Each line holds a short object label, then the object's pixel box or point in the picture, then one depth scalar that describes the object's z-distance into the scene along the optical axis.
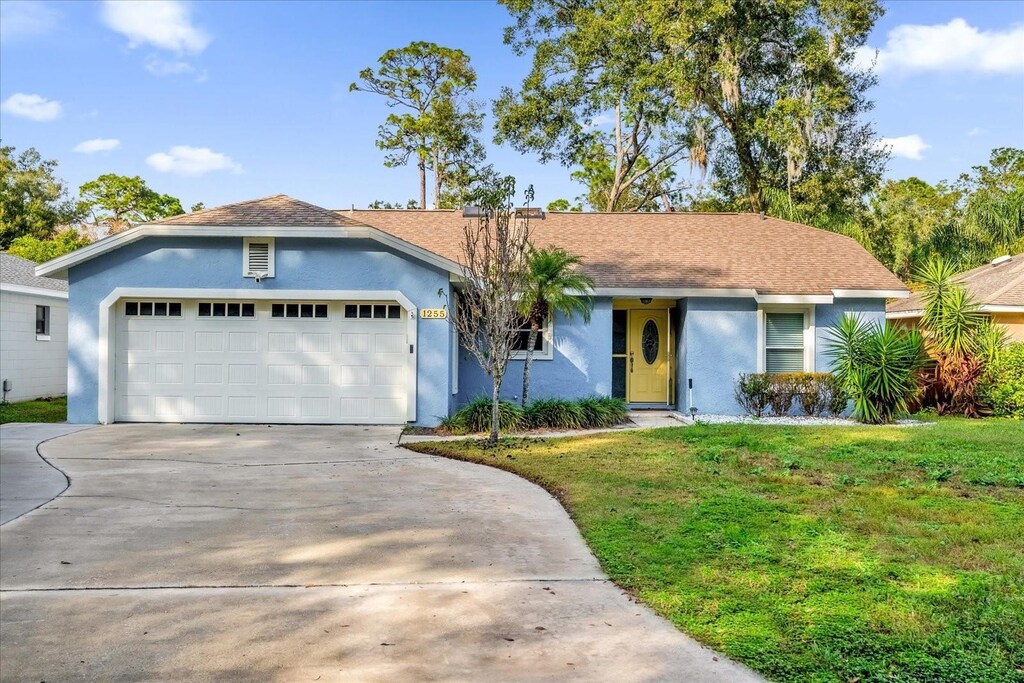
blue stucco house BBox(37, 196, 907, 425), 13.14
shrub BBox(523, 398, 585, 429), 13.09
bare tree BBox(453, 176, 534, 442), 10.80
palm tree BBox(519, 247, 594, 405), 13.40
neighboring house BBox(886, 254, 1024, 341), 16.03
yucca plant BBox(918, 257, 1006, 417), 14.77
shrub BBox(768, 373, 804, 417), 14.64
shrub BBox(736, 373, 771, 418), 14.66
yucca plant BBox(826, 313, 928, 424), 13.49
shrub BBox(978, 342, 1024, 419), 14.37
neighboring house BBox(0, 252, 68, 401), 16.64
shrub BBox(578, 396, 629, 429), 13.27
